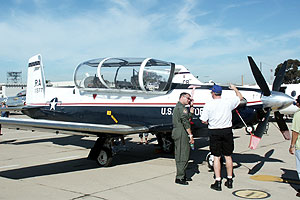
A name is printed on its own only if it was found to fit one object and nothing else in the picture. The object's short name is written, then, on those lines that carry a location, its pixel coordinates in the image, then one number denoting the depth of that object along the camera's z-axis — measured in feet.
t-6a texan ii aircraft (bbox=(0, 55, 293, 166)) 21.43
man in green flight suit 18.80
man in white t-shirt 17.75
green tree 194.90
